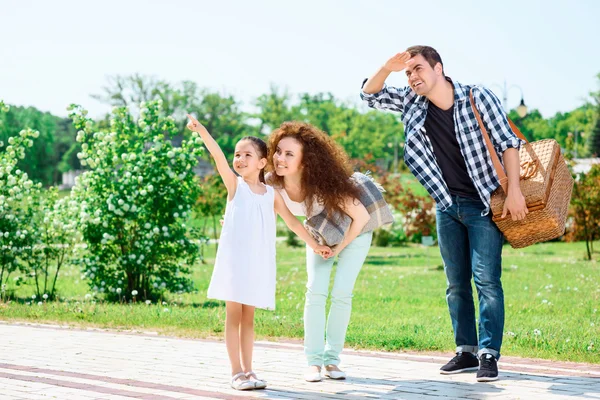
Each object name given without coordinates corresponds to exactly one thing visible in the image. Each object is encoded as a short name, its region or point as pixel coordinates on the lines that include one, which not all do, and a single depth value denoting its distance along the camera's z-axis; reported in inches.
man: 233.5
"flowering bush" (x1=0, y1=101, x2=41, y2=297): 482.0
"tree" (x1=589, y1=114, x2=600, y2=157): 3223.4
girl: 226.7
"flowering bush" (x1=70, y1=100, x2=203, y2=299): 480.4
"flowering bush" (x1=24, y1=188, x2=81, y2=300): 486.6
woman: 236.5
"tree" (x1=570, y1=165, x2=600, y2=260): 874.1
